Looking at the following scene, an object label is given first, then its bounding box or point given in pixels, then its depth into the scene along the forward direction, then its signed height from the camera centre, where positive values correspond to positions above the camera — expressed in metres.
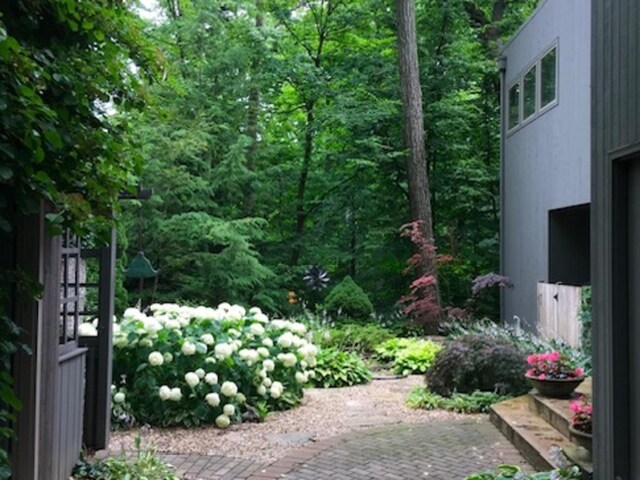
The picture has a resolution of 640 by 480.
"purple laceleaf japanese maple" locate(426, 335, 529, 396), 7.79 -1.12
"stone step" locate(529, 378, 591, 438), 5.48 -1.15
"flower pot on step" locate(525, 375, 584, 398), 6.18 -1.02
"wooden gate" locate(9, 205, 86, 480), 3.71 -0.58
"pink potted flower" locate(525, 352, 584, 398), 6.19 -0.94
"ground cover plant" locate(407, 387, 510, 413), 7.37 -1.42
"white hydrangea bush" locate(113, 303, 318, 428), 6.63 -0.99
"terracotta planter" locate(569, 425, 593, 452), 4.63 -1.12
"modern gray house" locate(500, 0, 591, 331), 9.48 +1.79
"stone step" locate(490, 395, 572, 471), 5.07 -1.30
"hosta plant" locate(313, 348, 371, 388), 9.37 -1.39
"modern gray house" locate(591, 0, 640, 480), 3.76 +0.11
